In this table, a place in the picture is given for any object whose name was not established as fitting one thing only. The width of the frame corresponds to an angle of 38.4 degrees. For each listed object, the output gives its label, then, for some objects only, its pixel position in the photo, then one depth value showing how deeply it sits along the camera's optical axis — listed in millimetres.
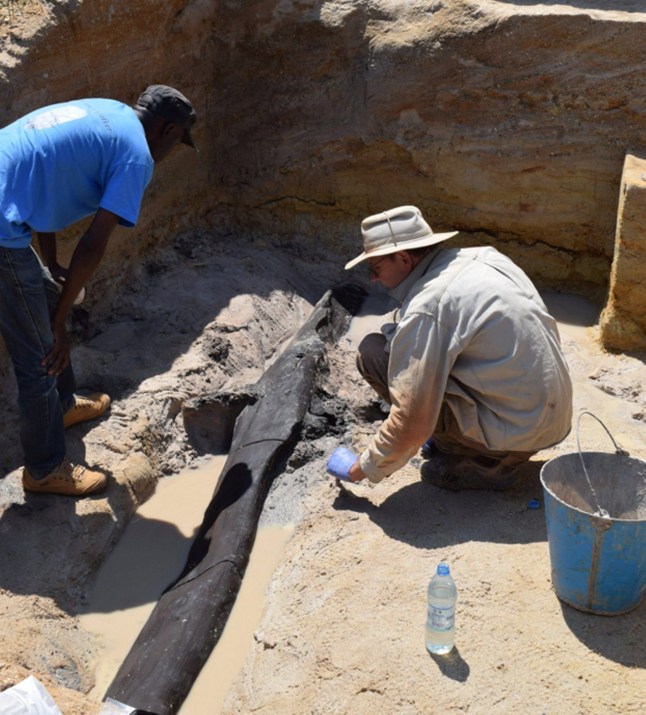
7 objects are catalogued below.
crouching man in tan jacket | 3740
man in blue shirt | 3816
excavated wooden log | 3551
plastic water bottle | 3283
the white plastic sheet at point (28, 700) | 2873
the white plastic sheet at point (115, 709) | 3178
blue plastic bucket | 3221
